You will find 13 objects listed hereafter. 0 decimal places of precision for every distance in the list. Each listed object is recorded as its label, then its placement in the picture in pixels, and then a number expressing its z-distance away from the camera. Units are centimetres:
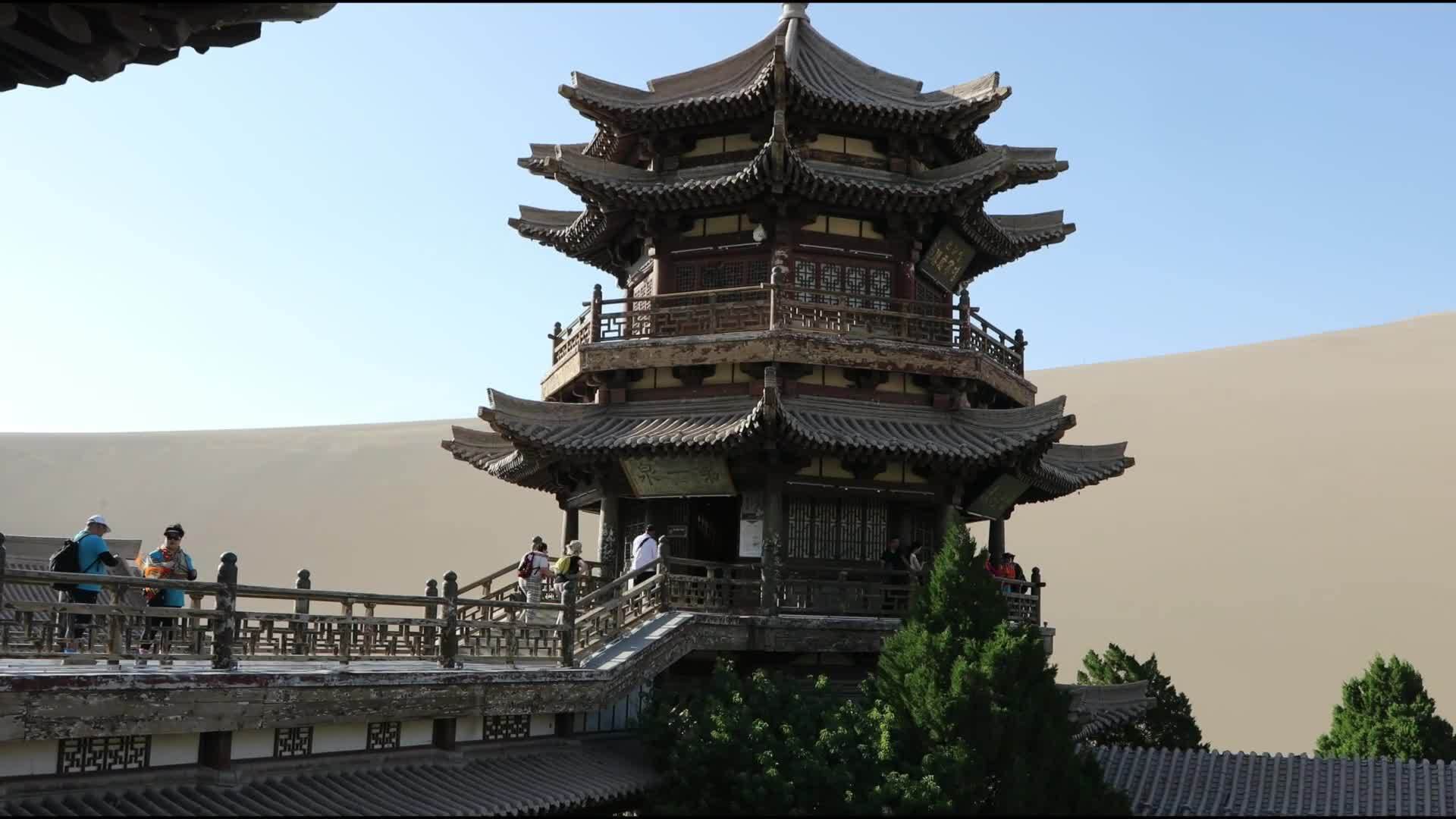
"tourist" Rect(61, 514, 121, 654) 1413
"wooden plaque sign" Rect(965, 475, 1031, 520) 2494
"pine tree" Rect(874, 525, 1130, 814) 1619
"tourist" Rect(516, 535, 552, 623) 2172
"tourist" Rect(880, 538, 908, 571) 2347
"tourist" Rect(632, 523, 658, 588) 2212
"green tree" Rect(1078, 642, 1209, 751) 2875
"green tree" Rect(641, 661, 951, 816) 1706
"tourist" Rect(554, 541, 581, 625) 2259
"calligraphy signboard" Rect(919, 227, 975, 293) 2583
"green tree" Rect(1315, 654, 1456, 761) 2741
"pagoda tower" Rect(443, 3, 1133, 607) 2317
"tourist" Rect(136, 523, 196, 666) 1520
